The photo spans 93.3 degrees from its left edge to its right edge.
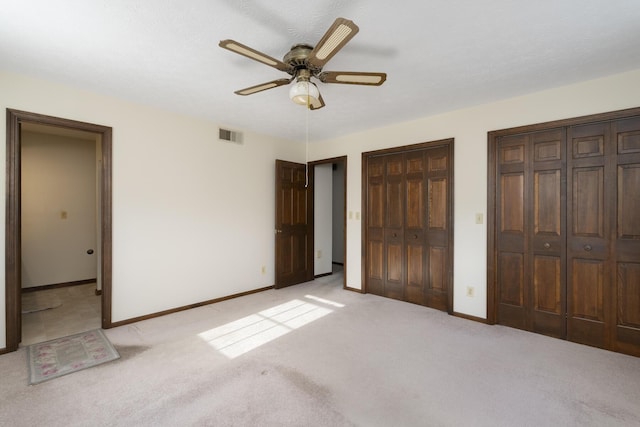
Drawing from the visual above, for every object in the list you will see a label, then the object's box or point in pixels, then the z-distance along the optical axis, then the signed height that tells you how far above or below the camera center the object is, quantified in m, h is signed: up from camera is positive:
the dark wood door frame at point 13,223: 2.61 -0.08
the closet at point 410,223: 3.70 -0.14
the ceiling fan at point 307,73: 1.78 +0.95
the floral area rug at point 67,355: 2.30 -1.19
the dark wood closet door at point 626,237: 2.57 -0.21
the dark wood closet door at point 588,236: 2.71 -0.22
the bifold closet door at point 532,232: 2.94 -0.20
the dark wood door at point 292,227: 4.71 -0.22
